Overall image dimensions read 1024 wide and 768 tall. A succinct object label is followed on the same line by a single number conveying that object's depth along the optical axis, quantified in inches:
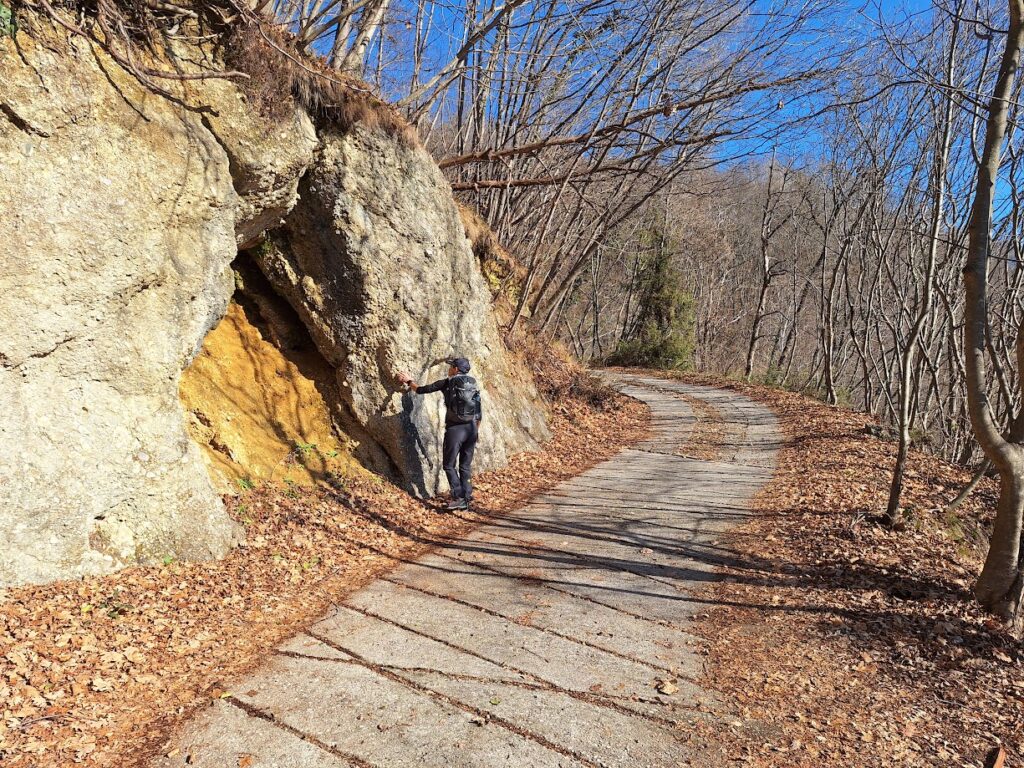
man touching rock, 294.8
